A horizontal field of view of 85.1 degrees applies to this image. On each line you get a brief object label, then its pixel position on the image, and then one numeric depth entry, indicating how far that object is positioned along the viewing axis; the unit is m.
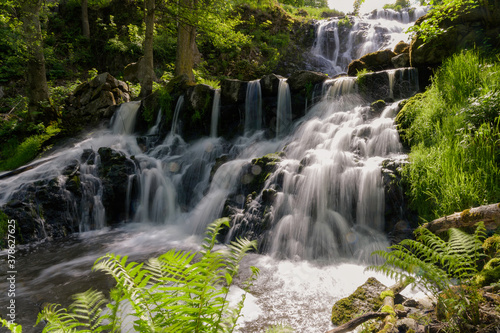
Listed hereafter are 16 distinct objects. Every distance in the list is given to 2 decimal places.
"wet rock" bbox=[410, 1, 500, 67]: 7.12
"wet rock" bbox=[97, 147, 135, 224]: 7.91
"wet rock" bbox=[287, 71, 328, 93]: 9.82
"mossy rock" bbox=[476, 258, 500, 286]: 2.36
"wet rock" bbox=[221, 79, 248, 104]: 10.48
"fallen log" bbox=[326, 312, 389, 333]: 2.29
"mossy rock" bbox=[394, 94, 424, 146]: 6.28
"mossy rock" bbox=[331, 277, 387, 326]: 3.01
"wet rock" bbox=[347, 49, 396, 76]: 10.02
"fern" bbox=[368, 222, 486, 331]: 1.81
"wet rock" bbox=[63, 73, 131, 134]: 11.88
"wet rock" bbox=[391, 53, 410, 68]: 9.14
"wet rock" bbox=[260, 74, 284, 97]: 10.21
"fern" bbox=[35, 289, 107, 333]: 1.48
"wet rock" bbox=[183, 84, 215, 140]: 10.70
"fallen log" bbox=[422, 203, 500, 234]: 3.16
